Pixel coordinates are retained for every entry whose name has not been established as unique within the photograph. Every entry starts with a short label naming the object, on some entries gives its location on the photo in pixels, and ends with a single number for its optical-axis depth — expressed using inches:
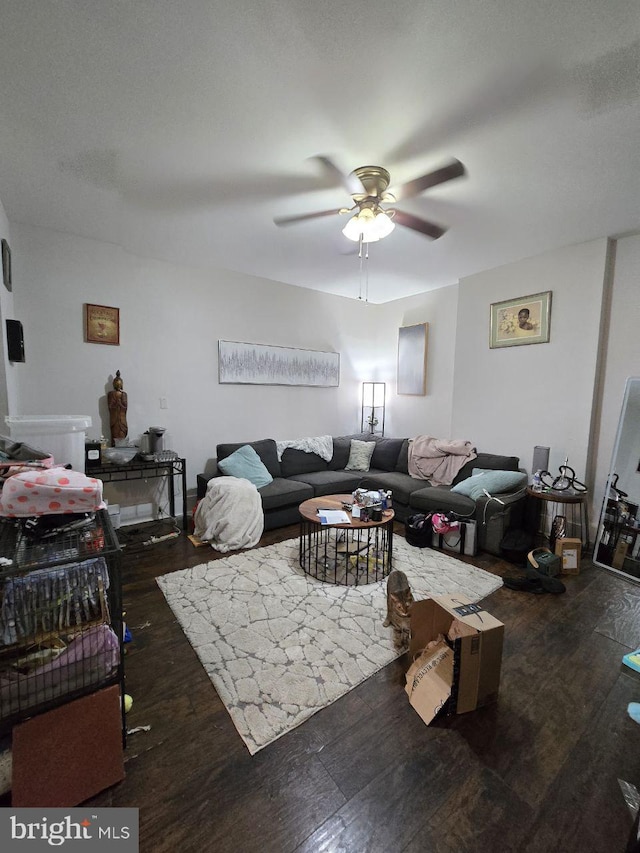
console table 116.4
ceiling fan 77.5
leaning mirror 107.8
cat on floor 75.5
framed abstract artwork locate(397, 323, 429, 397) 180.2
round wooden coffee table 102.5
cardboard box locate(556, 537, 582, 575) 108.3
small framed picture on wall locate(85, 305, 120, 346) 124.0
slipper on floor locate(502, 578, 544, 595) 97.8
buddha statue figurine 127.0
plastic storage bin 84.0
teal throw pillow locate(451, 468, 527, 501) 125.9
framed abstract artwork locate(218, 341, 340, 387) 156.5
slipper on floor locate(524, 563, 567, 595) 97.3
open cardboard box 58.2
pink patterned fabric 44.3
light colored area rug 61.8
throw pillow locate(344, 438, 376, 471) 178.9
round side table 115.0
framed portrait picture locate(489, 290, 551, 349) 130.9
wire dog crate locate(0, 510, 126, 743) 42.0
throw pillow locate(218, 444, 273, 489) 139.8
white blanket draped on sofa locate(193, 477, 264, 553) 119.8
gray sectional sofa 121.0
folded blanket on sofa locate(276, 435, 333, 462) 167.2
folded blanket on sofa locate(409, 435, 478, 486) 150.8
